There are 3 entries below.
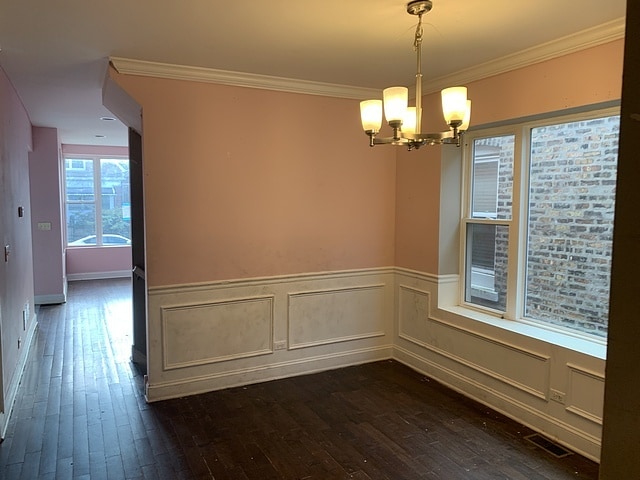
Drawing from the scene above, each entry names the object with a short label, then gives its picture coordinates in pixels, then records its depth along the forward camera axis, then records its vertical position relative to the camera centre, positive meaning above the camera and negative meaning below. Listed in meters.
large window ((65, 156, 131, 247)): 8.98 +0.14
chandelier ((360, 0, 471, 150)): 2.30 +0.49
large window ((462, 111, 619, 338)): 3.04 -0.06
